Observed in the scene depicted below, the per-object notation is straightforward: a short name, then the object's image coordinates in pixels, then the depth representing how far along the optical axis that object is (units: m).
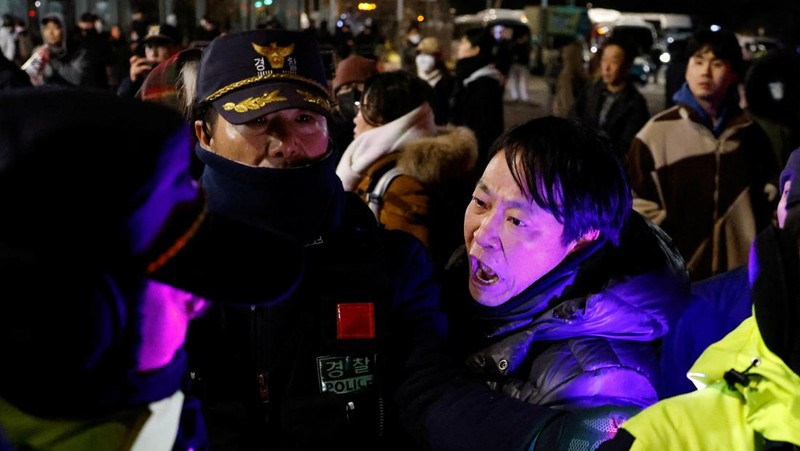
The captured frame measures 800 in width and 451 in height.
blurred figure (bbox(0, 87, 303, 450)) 1.07
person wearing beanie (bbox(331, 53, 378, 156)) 5.99
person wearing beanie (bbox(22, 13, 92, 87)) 8.16
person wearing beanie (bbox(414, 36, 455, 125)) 9.05
